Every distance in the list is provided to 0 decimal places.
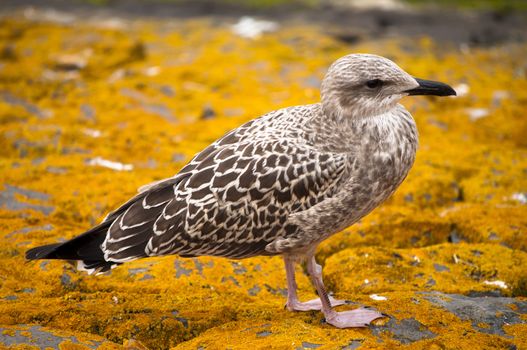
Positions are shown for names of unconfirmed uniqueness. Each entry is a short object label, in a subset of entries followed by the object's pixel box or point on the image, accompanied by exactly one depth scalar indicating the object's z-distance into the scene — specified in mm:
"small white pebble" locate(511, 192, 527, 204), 12391
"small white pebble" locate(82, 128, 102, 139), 14867
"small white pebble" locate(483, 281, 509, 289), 10062
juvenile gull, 9180
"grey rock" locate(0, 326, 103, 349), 7832
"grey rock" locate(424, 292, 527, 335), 8812
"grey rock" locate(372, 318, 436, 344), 8523
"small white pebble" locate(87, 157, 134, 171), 13578
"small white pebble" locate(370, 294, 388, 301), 9655
